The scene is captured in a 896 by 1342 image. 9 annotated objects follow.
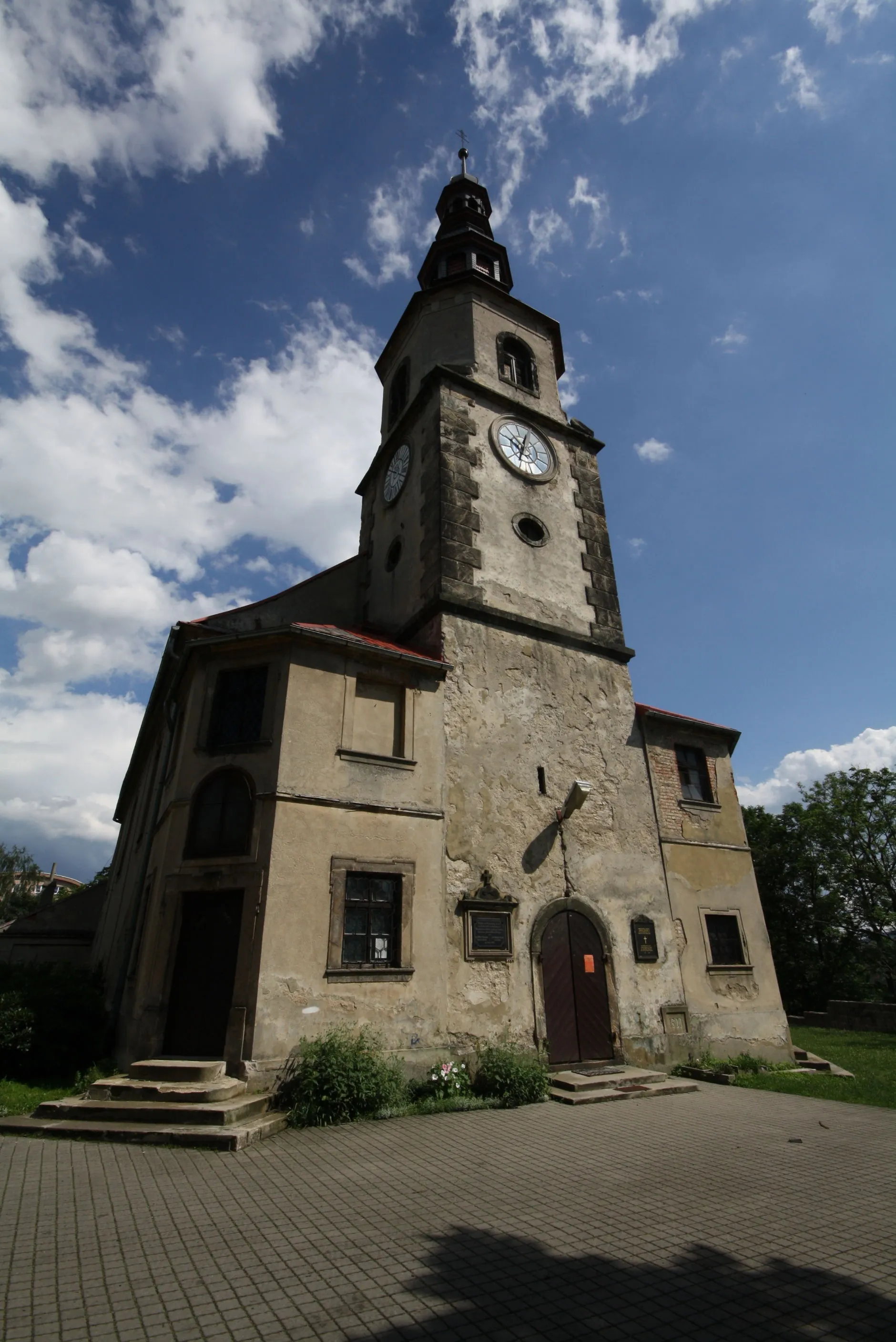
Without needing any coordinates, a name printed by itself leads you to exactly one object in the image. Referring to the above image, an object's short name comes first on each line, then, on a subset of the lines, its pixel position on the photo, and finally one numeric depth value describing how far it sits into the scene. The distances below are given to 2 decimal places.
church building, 9.42
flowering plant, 9.24
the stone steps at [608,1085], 9.62
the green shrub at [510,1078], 9.38
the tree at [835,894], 32.28
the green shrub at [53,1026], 9.38
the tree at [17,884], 49.19
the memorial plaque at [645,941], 12.36
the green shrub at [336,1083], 8.08
